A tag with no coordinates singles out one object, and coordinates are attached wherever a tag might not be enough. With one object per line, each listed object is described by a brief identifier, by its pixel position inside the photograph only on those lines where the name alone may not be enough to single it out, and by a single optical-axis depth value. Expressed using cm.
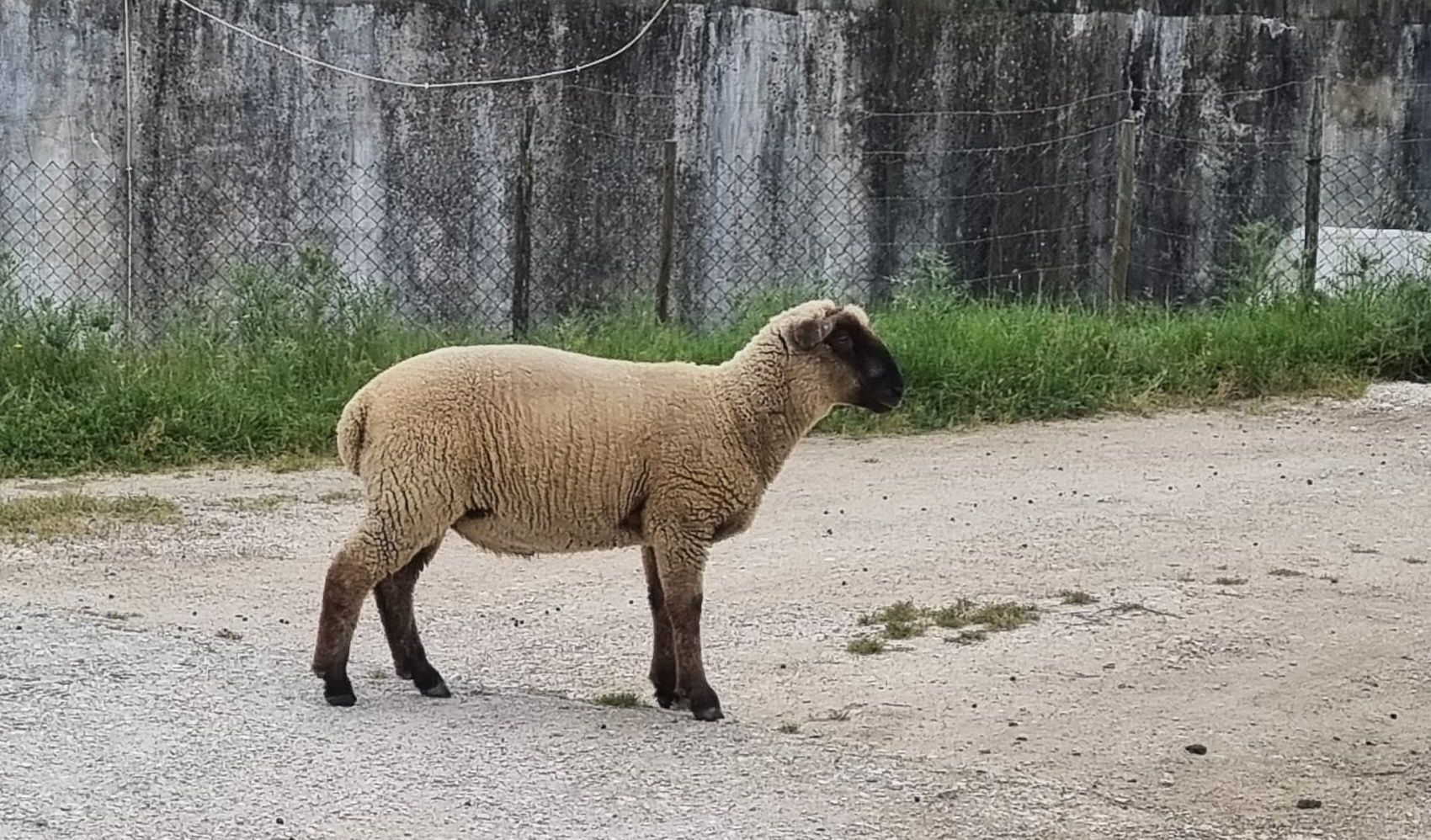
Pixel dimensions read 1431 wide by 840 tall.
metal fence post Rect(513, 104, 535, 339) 1052
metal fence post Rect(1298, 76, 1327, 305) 1107
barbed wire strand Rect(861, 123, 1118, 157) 1200
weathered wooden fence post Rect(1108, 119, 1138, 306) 1121
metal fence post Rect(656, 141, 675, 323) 1080
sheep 541
